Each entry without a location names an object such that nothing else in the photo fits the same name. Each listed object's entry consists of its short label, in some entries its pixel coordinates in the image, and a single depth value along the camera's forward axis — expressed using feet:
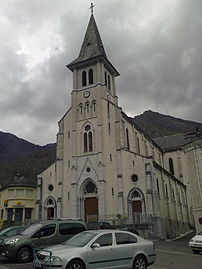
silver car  28.91
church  104.94
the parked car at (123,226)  87.81
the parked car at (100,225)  75.15
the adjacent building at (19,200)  120.26
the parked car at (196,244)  58.00
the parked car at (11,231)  52.18
